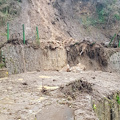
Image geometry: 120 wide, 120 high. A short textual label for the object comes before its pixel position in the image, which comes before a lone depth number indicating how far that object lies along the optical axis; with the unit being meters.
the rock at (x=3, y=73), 7.71
